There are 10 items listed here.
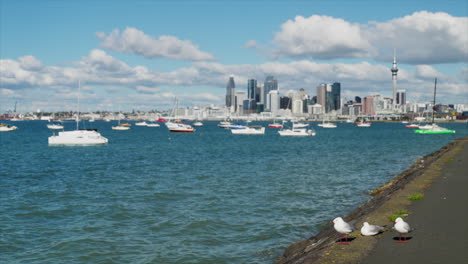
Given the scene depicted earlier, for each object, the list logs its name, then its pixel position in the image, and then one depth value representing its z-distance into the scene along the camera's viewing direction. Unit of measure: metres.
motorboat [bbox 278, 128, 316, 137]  127.44
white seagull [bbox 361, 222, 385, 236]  12.99
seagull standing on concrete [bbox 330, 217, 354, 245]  12.99
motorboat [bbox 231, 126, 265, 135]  141.88
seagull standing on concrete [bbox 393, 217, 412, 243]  12.41
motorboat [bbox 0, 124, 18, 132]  164.25
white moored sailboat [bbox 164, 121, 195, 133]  148.12
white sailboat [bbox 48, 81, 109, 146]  77.50
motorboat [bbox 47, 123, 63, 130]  172.25
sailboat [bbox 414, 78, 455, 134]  139.36
